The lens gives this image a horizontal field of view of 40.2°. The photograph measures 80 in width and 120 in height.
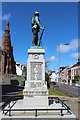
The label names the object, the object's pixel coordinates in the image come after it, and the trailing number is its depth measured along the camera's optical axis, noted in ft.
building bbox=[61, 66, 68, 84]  225.59
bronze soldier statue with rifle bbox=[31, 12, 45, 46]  24.04
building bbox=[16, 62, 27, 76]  176.90
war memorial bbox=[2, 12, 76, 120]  18.95
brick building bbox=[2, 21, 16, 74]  125.90
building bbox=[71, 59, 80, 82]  152.35
